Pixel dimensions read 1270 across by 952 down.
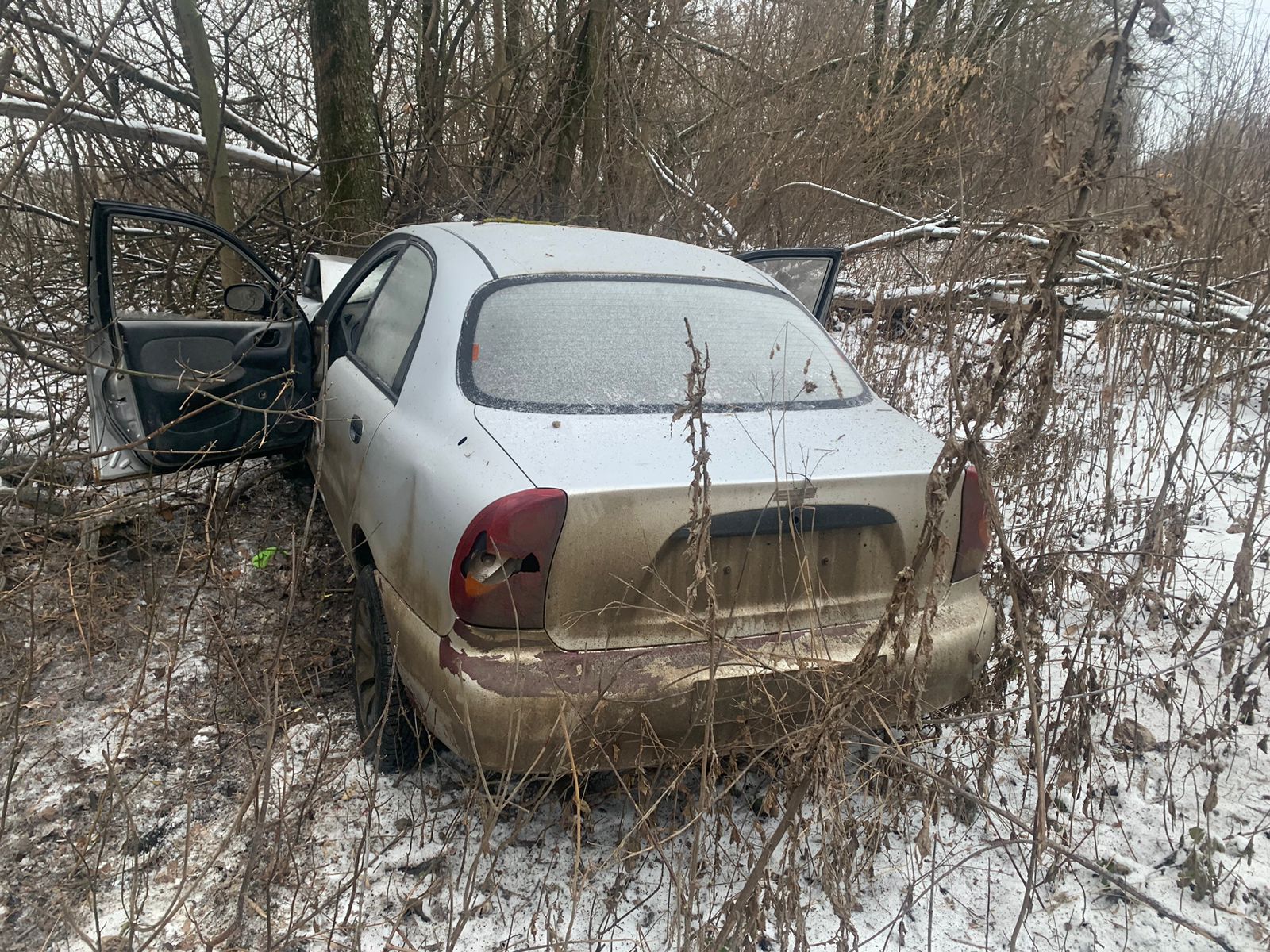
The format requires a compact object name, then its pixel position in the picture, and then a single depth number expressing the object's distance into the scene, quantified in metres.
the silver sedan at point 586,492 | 2.00
